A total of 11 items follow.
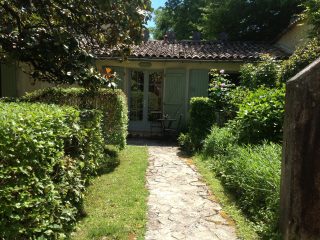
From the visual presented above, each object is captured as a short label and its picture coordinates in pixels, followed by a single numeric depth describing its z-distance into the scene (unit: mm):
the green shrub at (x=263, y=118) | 5066
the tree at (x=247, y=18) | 15123
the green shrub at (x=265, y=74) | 7131
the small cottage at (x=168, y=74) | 9621
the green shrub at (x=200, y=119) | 7359
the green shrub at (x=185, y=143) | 7500
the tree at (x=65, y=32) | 4494
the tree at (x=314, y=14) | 6455
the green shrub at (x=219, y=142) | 5583
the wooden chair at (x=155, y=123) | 10125
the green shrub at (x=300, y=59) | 5686
